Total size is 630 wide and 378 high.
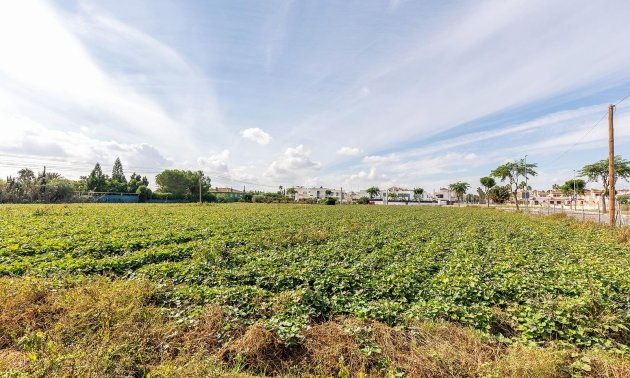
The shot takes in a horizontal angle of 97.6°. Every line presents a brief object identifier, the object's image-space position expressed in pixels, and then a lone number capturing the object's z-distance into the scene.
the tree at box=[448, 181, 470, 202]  109.26
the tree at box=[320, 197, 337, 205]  81.38
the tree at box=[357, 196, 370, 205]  104.88
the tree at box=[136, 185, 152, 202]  70.56
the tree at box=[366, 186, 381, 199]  128.38
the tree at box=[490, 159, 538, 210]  47.75
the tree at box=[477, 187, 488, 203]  105.00
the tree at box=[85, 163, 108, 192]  76.31
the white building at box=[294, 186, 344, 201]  135.55
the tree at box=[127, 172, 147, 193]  82.94
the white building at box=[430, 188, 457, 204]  139.40
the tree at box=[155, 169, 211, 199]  85.88
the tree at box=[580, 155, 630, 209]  38.84
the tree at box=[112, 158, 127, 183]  96.50
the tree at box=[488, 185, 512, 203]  89.50
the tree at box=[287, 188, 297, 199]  126.91
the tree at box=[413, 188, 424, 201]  124.76
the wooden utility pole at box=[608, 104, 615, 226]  18.48
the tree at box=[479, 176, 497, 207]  70.37
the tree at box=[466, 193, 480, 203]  130.89
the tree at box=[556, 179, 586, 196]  70.82
